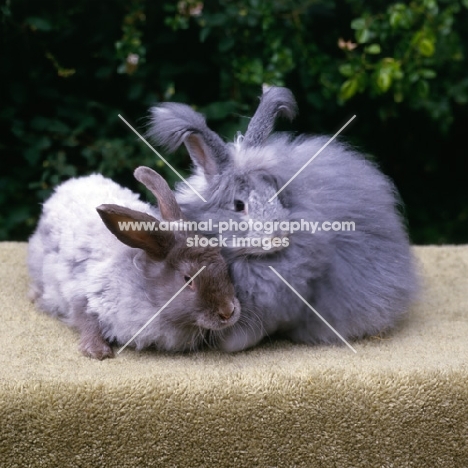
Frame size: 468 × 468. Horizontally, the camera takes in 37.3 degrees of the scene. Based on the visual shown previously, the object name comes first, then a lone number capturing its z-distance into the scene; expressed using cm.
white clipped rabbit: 167
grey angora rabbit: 172
